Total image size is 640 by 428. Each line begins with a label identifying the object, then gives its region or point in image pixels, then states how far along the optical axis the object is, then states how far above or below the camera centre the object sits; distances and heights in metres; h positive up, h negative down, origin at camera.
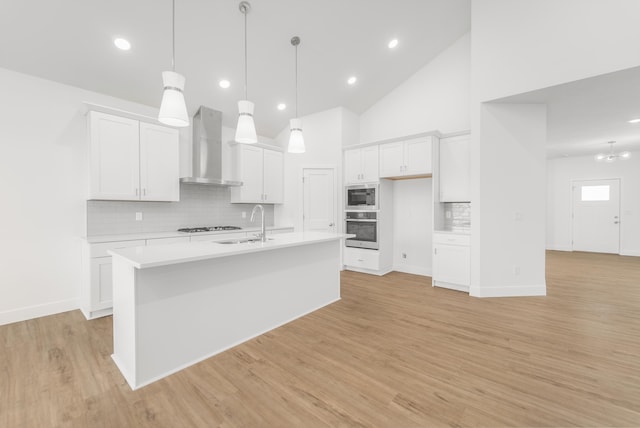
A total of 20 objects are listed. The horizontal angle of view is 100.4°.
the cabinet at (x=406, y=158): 4.54 +0.96
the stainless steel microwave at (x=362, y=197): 5.08 +0.30
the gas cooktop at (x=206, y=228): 4.27 -0.28
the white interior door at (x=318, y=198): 5.54 +0.29
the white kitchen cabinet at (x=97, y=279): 3.17 -0.81
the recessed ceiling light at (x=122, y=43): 3.19 +2.04
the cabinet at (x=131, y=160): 3.35 +0.72
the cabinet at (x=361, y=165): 5.13 +0.93
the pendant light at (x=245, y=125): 2.45 +0.80
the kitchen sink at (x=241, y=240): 2.91 -0.32
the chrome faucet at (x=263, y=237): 2.93 -0.28
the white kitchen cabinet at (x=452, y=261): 4.10 -0.78
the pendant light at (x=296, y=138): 3.01 +0.83
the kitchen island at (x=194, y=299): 2.00 -0.78
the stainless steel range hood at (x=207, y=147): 4.47 +1.11
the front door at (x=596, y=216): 7.30 -0.13
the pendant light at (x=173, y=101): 1.94 +0.81
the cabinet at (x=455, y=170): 4.36 +0.70
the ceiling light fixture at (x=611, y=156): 6.52 +1.43
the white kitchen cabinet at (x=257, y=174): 5.14 +0.76
